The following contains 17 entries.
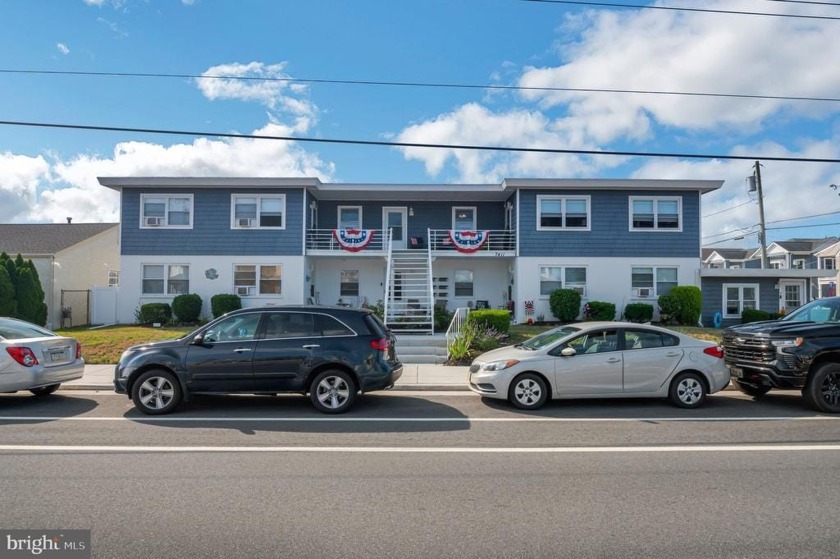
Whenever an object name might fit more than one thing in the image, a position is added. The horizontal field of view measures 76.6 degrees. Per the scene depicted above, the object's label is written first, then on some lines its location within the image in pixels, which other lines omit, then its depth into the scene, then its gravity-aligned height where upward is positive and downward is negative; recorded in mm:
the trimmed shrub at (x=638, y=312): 20078 -515
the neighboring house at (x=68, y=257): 23812 +1940
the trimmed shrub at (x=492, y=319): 15812 -624
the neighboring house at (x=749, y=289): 20984 +398
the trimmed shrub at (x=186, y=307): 19844 -352
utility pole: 30438 +4942
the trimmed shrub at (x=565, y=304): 19828 -214
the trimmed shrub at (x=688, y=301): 19938 -95
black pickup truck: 8695 -1004
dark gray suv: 8219 -1041
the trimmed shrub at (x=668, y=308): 20016 -362
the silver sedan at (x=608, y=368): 8711 -1159
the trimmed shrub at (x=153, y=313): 19797 -599
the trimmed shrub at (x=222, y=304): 19906 -237
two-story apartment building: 20984 +2204
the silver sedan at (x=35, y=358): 8570 -1028
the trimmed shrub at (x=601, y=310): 19875 -437
